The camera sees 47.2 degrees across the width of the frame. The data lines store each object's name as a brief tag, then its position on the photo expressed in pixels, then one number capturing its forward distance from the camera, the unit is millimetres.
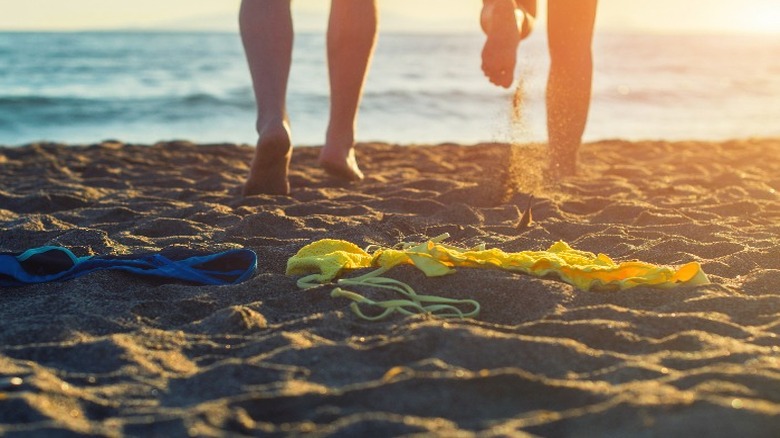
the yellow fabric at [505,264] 2457
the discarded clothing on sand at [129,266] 2572
